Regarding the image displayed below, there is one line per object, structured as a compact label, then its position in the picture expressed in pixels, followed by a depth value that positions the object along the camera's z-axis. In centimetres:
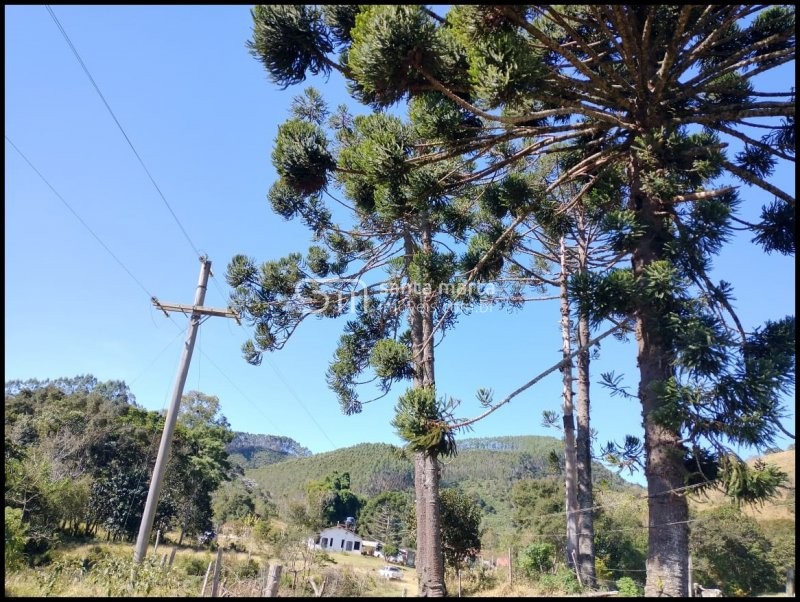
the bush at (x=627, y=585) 1036
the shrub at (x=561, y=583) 1054
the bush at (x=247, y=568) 1894
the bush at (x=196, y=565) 1917
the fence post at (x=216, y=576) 669
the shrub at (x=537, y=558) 1628
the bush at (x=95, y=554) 1772
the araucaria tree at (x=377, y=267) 538
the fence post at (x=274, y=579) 625
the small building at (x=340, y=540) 4978
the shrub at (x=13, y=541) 838
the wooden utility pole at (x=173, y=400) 954
